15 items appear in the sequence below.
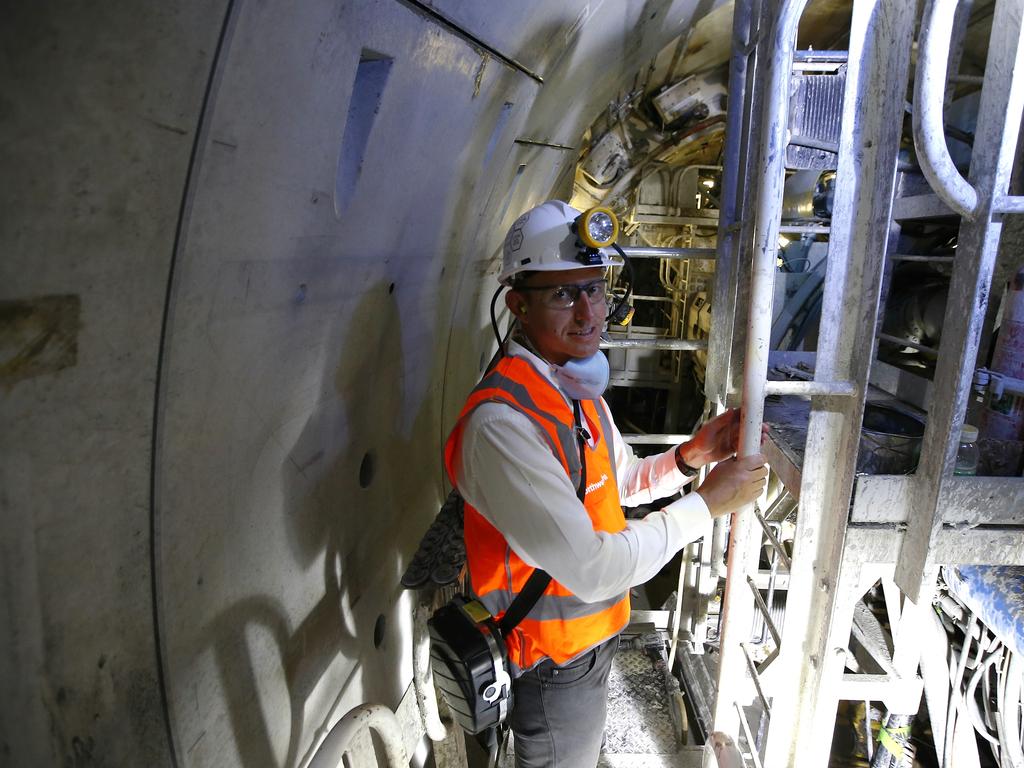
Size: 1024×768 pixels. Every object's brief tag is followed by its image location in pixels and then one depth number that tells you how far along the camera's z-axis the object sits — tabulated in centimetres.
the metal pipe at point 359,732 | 127
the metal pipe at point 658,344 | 265
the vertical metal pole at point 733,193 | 242
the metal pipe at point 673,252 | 252
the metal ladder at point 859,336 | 164
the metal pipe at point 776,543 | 221
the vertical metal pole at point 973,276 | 161
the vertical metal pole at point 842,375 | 174
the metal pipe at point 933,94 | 143
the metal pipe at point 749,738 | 241
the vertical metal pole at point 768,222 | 175
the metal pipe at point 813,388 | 188
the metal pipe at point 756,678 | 230
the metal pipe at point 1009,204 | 163
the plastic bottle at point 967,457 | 192
